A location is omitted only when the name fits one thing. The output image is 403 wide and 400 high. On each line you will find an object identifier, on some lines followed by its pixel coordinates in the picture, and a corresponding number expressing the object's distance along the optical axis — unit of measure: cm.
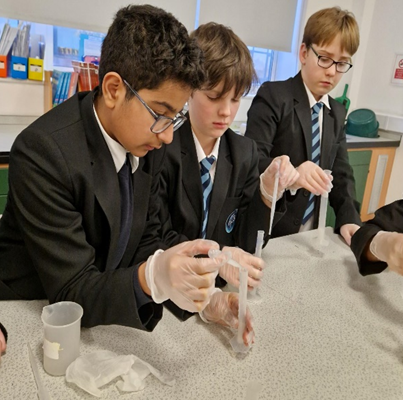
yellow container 241
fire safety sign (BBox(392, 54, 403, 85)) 342
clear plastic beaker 74
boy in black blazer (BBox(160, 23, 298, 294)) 117
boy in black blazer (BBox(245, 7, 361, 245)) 166
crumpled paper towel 72
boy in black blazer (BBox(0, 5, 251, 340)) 82
